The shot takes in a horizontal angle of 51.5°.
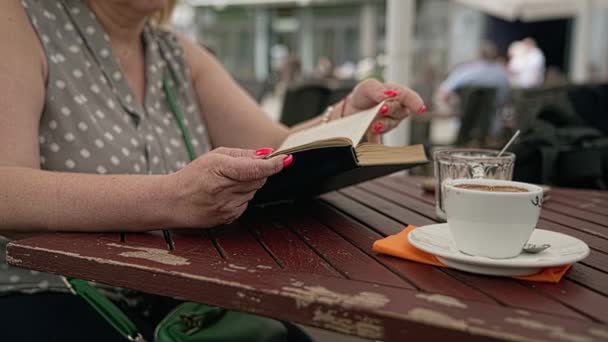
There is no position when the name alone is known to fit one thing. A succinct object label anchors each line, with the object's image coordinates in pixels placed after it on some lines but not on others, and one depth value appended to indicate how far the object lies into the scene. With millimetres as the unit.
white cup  652
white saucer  649
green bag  890
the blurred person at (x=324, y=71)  10909
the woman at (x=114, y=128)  824
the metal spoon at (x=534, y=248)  700
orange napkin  658
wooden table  551
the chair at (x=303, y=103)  2709
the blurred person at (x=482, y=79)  6074
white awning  6551
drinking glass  961
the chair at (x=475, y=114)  5062
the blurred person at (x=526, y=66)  9906
